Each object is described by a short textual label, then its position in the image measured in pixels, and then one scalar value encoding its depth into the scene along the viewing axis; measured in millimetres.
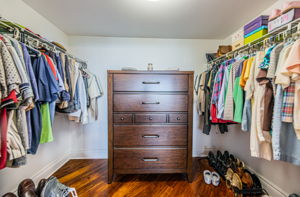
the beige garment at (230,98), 1061
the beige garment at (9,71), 636
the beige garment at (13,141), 653
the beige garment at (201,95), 1573
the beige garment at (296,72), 641
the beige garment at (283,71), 675
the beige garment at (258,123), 801
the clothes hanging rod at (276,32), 817
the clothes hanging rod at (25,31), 802
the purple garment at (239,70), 1027
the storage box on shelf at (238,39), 1267
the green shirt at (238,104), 980
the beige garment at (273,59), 750
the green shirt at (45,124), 912
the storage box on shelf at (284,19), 833
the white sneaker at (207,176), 1387
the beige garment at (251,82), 882
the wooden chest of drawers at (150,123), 1335
